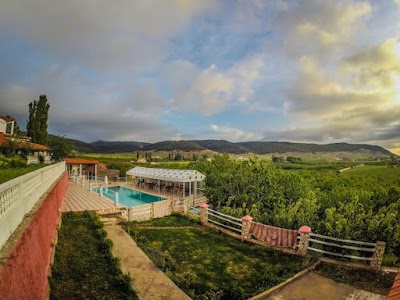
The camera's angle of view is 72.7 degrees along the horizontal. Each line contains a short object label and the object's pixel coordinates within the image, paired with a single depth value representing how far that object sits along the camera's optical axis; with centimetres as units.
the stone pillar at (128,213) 1628
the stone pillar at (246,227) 1285
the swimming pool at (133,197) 2669
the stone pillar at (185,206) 1943
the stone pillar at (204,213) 1580
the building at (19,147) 2428
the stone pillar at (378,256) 919
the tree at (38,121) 4056
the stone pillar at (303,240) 1059
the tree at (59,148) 3953
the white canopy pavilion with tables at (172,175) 2677
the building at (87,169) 4328
